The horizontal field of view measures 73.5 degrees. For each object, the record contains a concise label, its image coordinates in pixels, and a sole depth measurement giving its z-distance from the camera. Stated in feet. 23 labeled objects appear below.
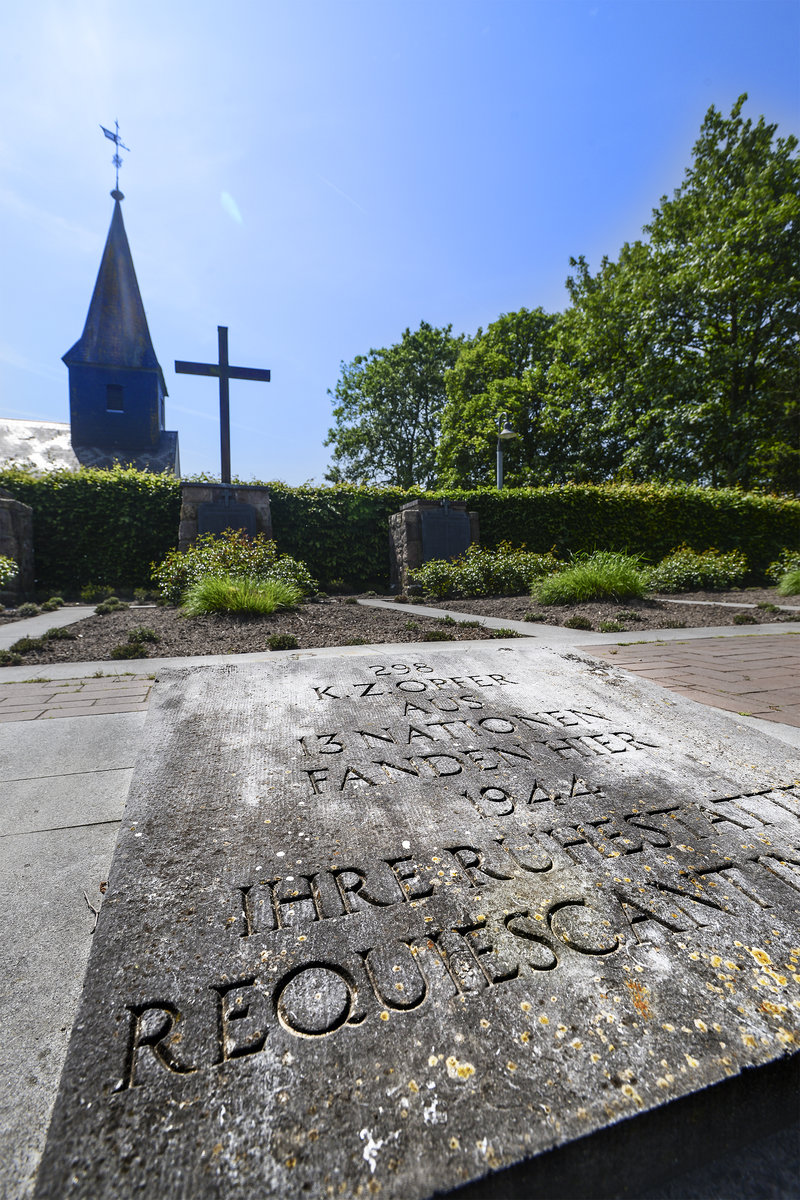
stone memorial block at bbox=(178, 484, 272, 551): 29.40
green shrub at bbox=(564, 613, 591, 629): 17.33
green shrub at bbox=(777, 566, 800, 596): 29.58
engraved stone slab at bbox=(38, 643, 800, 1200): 2.56
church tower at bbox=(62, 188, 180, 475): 73.67
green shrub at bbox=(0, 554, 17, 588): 23.68
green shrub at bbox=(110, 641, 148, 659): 12.35
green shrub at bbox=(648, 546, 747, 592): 30.81
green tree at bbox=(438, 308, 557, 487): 70.13
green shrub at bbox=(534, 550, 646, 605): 23.25
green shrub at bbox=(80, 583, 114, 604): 28.43
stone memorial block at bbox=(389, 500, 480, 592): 32.01
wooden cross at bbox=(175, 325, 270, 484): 31.14
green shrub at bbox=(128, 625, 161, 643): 14.35
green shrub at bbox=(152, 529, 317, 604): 23.93
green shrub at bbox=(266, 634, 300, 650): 13.04
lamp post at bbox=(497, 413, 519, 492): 42.55
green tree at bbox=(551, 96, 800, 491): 53.06
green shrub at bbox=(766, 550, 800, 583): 37.50
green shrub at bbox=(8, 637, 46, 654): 12.82
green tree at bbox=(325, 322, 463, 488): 86.02
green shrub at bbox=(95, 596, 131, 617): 21.57
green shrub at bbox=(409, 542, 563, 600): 28.40
